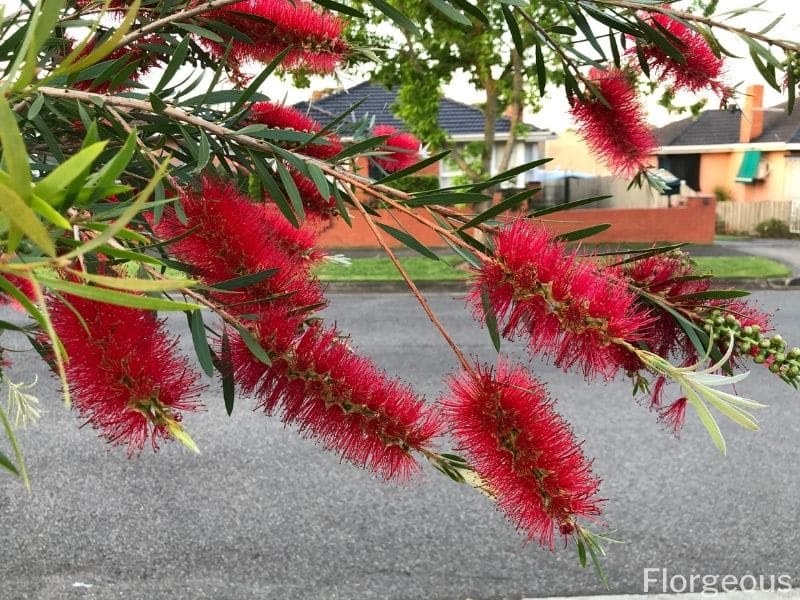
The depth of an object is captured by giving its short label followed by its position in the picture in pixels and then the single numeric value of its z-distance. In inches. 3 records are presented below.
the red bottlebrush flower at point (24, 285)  21.1
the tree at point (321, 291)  17.8
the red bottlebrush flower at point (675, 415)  22.2
